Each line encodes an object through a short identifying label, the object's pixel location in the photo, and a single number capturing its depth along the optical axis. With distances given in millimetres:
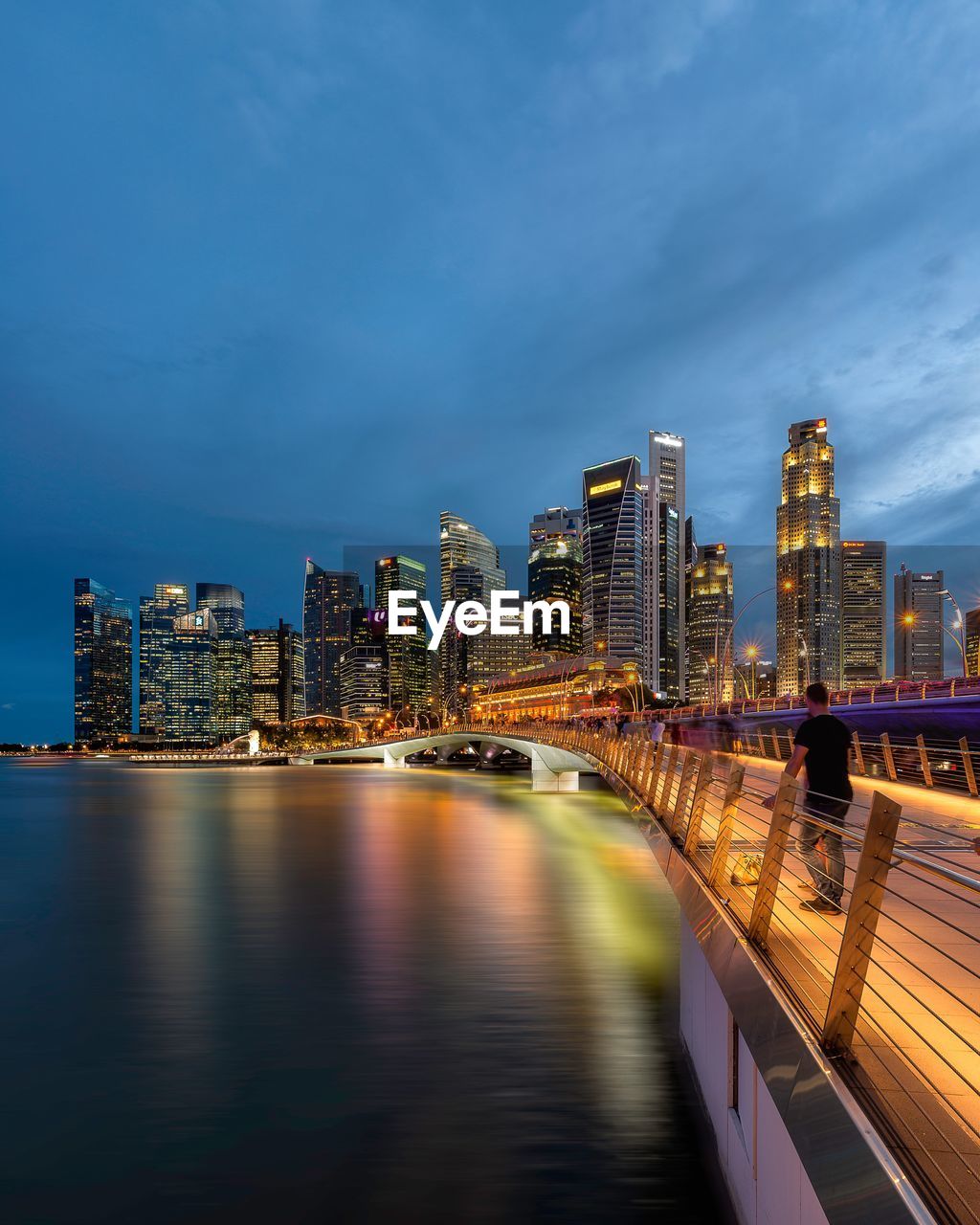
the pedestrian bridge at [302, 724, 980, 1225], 3271
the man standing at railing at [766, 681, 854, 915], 7359
